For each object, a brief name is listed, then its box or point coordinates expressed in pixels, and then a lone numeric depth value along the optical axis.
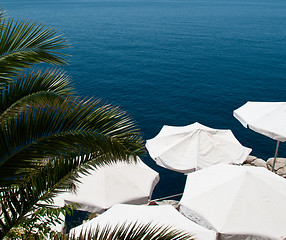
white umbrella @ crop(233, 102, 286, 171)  11.54
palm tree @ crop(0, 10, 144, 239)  4.10
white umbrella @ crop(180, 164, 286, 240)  7.20
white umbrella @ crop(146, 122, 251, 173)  11.73
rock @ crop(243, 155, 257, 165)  16.26
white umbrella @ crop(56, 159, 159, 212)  9.42
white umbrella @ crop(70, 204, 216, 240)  6.65
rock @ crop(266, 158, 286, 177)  14.91
